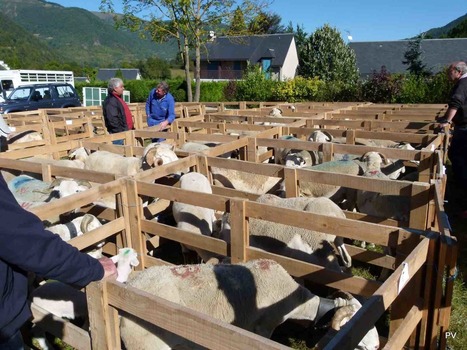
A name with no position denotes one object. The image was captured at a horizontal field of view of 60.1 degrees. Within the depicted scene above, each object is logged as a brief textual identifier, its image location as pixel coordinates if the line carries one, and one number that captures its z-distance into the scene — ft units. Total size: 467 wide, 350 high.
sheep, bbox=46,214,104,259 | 12.76
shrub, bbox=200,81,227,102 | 107.14
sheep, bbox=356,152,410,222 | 14.61
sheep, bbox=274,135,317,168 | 21.21
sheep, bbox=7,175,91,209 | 15.06
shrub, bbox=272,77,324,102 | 74.74
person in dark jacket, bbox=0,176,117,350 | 5.87
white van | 99.71
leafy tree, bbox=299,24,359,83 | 119.14
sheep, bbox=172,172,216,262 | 14.49
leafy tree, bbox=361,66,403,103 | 63.52
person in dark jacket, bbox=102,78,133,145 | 24.54
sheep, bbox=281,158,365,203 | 17.33
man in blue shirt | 28.05
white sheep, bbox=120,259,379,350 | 8.68
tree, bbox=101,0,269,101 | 84.07
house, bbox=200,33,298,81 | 167.43
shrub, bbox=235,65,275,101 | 81.30
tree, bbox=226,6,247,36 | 86.02
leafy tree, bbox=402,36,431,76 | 87.76
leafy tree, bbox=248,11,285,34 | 237.86
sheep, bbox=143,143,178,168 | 18.04
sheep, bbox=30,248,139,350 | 9.22
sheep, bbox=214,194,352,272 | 12.55
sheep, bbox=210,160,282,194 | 19.58
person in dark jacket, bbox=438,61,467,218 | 21.75
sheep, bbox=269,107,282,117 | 35.01
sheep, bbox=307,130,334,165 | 22.06
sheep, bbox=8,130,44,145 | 29.91
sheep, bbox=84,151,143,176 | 19.60
